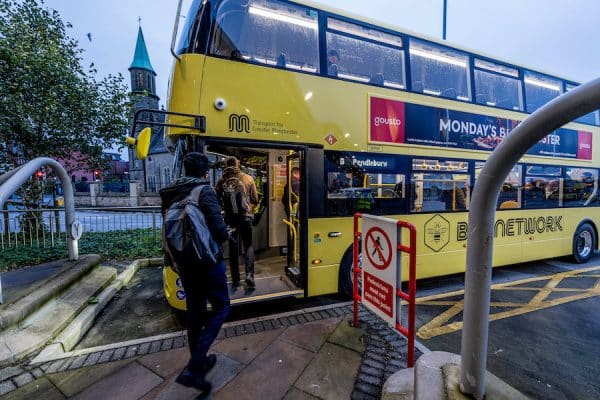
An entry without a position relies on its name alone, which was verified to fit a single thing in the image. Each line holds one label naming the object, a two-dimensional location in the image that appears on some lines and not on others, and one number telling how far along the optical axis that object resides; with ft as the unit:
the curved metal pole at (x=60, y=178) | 12.33
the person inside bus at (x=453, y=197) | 17.06
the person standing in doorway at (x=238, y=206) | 13.85
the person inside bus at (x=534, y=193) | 19.67
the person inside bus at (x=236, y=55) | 12.28
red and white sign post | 8.77
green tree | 21.02
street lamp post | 37.35
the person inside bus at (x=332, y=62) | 14.08
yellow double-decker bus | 12.26
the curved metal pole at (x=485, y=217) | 4.93
